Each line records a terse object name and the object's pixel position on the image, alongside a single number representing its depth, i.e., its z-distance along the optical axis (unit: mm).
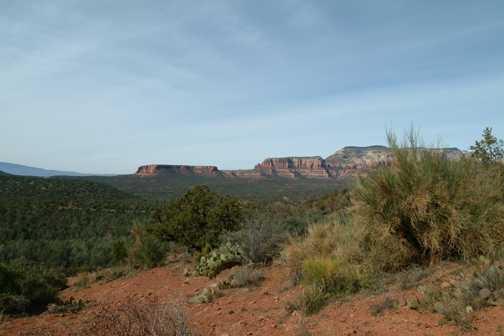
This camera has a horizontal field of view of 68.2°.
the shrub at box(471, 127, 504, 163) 8945
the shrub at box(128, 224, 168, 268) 12219
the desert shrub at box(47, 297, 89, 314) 7402
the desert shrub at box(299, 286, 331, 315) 5350
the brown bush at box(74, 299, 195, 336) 3338
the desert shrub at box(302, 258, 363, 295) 5855
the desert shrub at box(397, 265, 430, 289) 5367
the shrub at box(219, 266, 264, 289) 7582
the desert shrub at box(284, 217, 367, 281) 6402
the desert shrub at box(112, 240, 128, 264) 14250
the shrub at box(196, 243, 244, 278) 9156
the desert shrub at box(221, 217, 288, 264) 9156
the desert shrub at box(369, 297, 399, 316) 4828
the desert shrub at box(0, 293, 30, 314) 7176
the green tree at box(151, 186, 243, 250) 11430
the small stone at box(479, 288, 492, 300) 4363
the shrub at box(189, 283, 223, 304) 6973
